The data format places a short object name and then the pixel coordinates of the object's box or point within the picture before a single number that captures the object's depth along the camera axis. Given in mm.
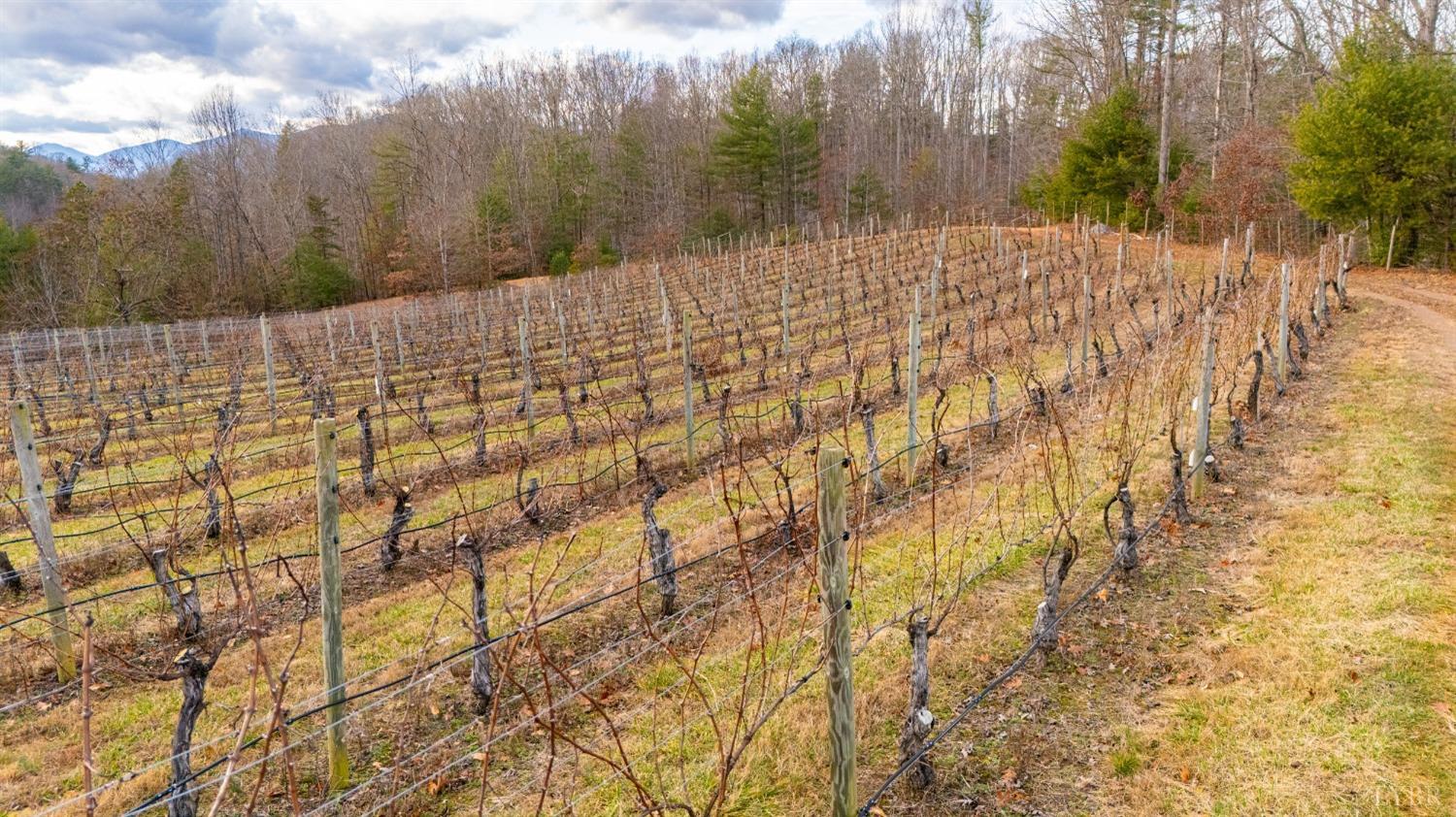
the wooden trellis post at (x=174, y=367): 13253
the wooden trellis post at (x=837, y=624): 2295
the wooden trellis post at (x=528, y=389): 9508
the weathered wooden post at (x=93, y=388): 13451
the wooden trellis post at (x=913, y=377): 7258
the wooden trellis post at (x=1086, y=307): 10812
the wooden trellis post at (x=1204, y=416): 5746
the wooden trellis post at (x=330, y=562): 3166
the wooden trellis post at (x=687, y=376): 8469
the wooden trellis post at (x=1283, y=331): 8453
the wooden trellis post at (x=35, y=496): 4289
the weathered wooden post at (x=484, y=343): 16867
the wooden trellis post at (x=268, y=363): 12014
